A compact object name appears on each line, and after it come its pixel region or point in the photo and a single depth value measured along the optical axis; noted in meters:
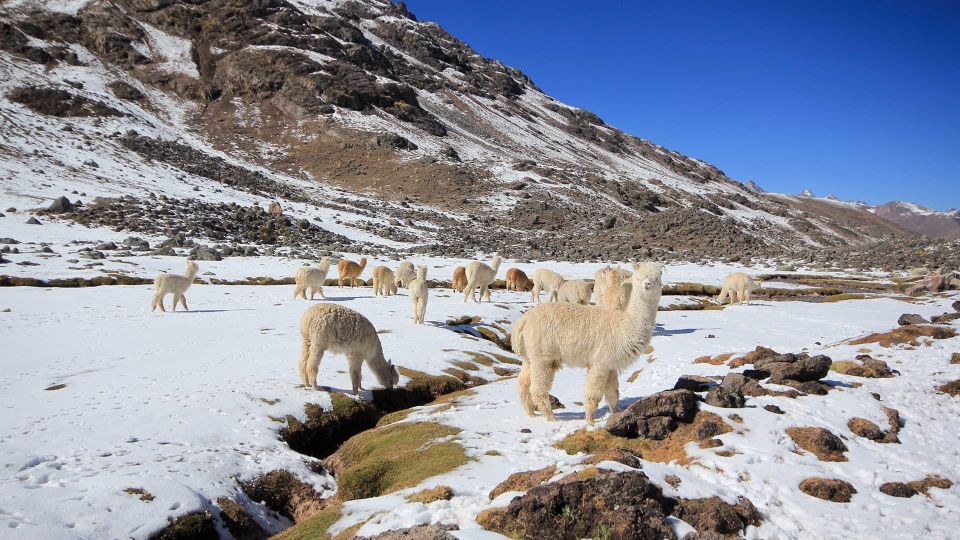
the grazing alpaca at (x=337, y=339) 13.30
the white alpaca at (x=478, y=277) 27.50
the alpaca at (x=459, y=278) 31.00
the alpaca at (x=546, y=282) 28.45
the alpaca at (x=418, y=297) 22.05
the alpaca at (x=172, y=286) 21.80
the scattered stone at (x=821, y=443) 8.10
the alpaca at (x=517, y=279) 36.34
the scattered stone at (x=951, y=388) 10.70
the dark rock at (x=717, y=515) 6.07
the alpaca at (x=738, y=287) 32.25
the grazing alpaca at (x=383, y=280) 29.05
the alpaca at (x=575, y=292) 24.61
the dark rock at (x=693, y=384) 11.60
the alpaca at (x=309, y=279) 25.92
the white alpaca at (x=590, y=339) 9.95
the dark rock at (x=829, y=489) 6.98
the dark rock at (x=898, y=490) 7.05
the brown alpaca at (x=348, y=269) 31.19
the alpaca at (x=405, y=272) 31.56
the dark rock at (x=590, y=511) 5.77
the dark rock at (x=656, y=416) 9.20
